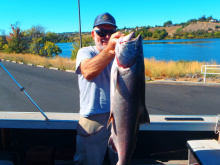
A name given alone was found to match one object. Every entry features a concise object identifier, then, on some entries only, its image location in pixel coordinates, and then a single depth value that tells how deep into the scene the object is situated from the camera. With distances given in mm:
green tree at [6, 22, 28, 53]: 37469
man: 2277
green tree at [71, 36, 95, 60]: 22656
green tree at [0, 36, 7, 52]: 38625
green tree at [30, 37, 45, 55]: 38562
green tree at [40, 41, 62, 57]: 36875
